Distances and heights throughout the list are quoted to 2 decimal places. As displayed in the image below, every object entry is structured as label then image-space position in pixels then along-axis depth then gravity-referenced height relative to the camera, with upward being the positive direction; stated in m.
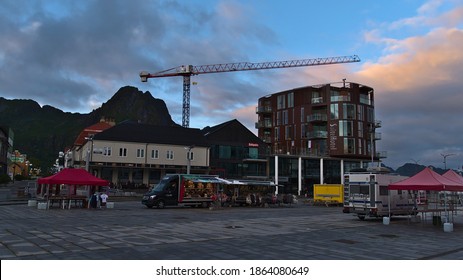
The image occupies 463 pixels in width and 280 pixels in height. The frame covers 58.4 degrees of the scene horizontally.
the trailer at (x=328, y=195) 43.56 -1.01
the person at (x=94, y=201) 30.62 -1.45
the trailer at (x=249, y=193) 38.53 -0.87
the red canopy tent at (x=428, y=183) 21.06 +0.20
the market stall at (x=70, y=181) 29.45 +0.00
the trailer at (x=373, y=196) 25.00 -0.62
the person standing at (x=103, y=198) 31.20 -1.28
